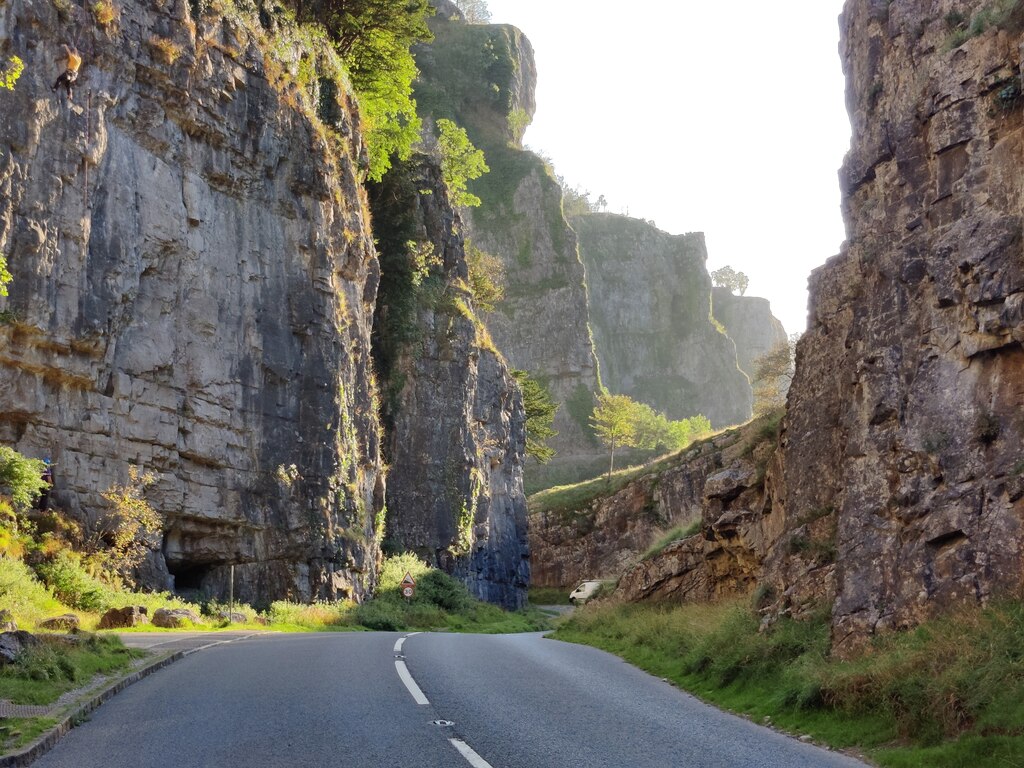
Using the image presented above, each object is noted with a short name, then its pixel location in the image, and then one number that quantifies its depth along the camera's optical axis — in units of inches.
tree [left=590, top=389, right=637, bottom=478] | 3380.9
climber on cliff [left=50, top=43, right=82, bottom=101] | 980.6
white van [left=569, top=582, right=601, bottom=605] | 1462.2
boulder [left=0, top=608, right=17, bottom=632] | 507.5
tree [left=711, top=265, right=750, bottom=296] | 6771.7
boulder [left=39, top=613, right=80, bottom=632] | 634.8
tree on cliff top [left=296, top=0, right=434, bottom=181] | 1582.2
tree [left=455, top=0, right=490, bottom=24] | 4722.0
